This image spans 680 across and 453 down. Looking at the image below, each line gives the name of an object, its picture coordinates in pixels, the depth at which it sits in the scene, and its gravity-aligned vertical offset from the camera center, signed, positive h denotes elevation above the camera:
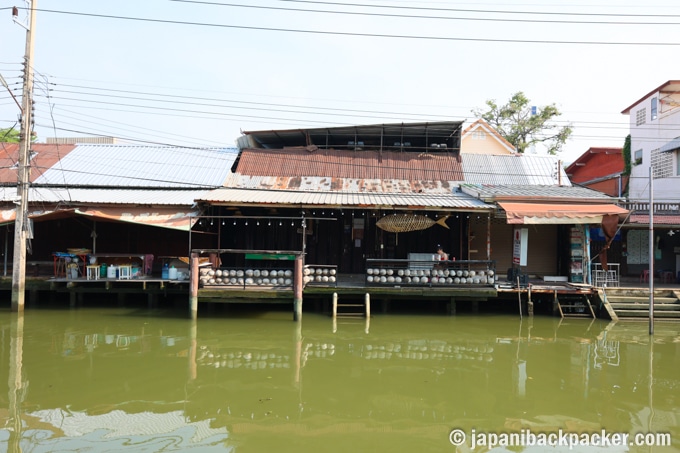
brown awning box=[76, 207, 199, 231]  11.72 +0.60
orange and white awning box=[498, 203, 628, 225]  11.65 +0.83
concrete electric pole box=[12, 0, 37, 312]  11.40 +1.37
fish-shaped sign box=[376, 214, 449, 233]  12.51 +0.54
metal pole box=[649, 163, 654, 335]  9.88 -0.86
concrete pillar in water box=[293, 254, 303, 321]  11.08 -1.32
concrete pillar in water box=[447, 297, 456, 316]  12.13 -1.85
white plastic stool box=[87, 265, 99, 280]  11.93 -1.00
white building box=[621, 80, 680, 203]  17.39 +4.53
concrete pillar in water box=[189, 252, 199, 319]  11.12 -1.31
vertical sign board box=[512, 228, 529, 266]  11.88 -0.11
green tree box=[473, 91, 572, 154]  27.39 +7.64
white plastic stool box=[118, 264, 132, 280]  11.91 -0.99
